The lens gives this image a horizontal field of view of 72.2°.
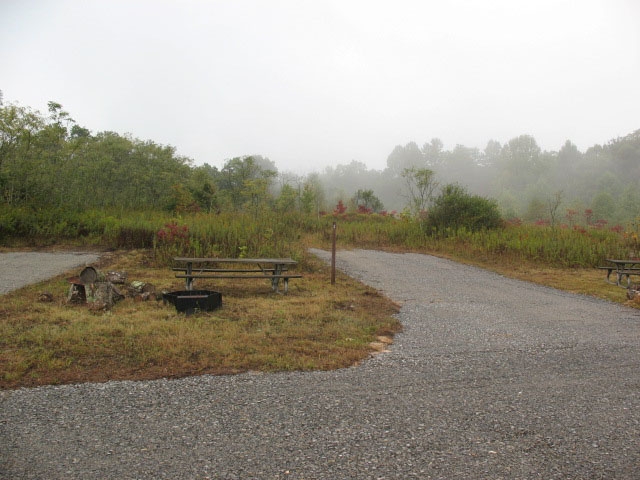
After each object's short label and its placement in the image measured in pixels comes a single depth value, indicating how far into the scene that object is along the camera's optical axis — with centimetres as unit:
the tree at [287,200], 2004
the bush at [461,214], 1627
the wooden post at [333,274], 827
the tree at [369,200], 2802
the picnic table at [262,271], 679
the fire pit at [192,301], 545
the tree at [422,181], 2163
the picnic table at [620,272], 882
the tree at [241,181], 1917
